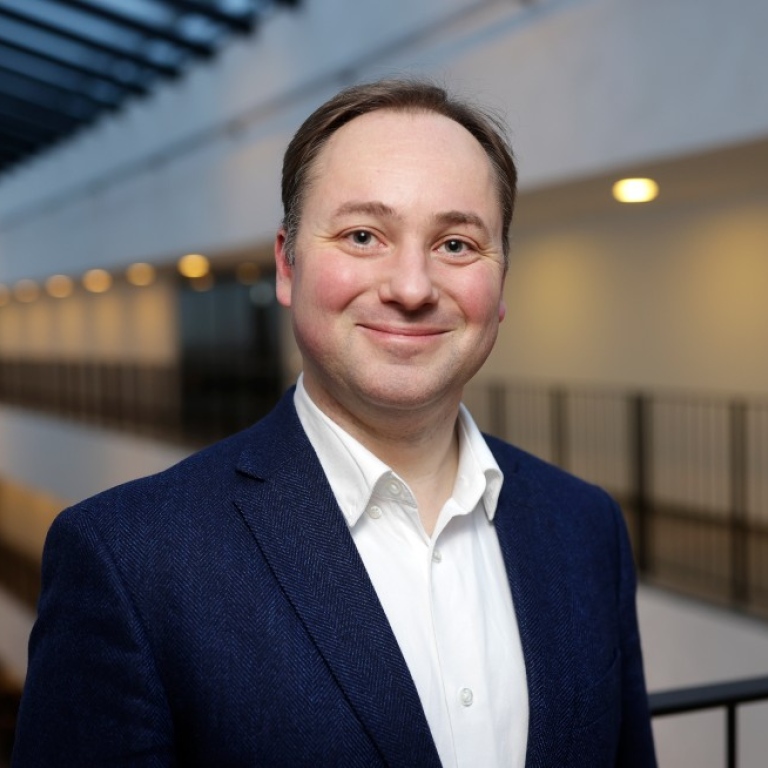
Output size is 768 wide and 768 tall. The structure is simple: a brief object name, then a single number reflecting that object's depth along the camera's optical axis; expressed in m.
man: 1.41
